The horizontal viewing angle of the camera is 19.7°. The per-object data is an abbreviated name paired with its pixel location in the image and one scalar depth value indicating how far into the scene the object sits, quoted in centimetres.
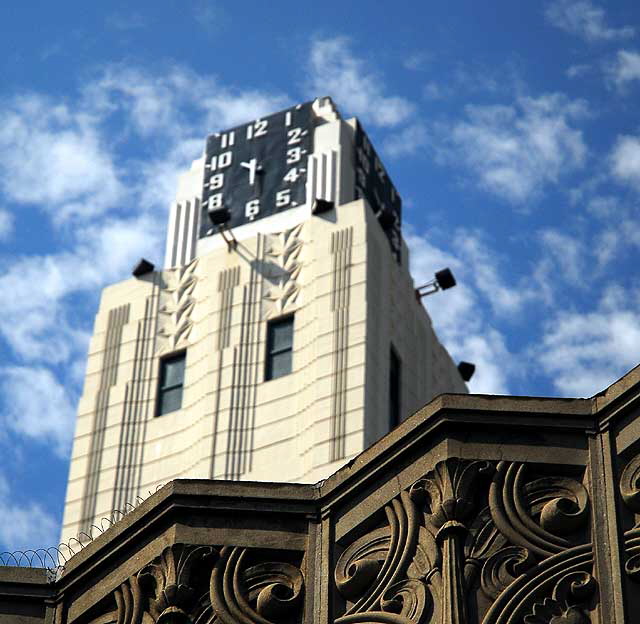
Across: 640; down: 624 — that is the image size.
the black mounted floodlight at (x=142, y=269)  6788
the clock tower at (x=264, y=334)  5944
